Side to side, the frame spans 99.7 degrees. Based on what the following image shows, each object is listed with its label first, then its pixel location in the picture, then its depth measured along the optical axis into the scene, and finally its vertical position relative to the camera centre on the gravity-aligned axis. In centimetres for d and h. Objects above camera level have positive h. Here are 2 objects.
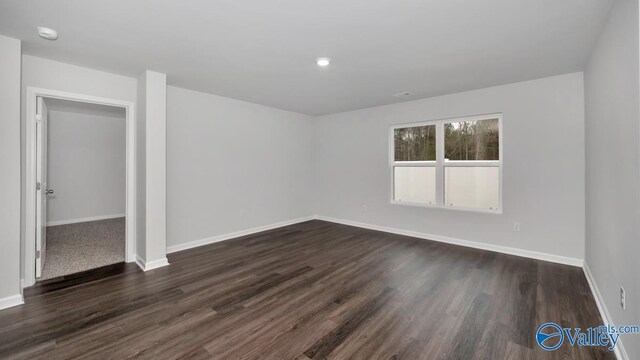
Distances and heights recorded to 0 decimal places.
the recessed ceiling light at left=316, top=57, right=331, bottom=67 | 306 +136
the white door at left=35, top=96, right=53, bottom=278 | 306 -3
